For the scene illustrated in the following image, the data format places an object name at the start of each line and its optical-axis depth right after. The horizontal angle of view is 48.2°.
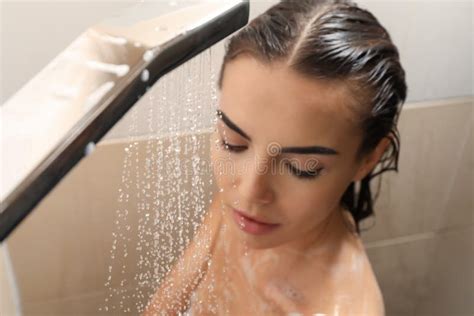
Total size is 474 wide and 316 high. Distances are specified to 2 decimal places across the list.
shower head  0.28
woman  0.60
